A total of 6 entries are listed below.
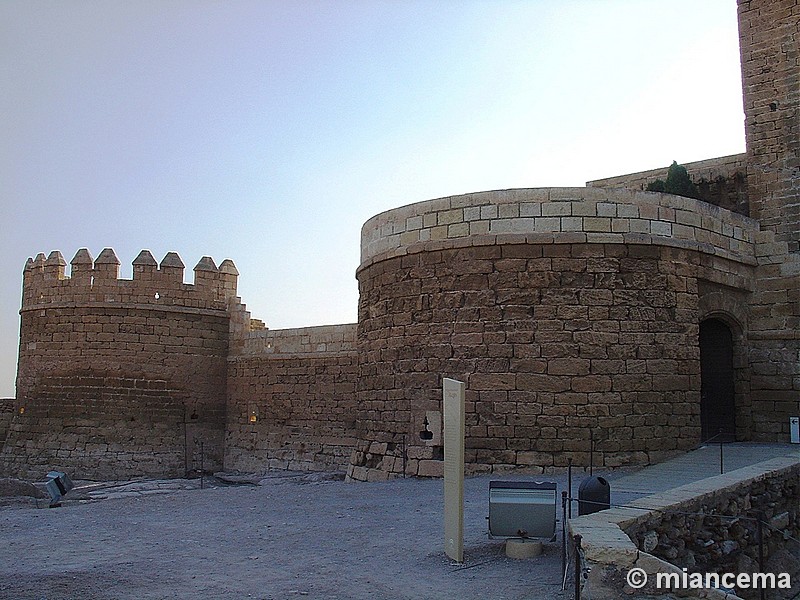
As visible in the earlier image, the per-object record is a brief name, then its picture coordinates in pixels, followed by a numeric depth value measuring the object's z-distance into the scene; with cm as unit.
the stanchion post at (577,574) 472
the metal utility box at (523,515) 633
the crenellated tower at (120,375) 1880
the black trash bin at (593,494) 655
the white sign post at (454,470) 626
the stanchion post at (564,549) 578
